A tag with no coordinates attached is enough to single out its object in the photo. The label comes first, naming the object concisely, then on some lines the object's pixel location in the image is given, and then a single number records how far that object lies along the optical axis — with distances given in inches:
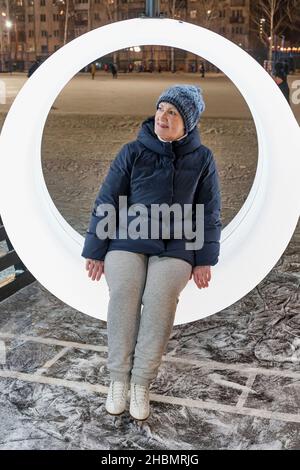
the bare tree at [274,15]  1213.7
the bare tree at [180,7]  1392.8
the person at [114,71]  1166.6
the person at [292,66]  1258.4
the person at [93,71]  1079.9
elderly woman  107.0
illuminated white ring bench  120.7
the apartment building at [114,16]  1414.9
